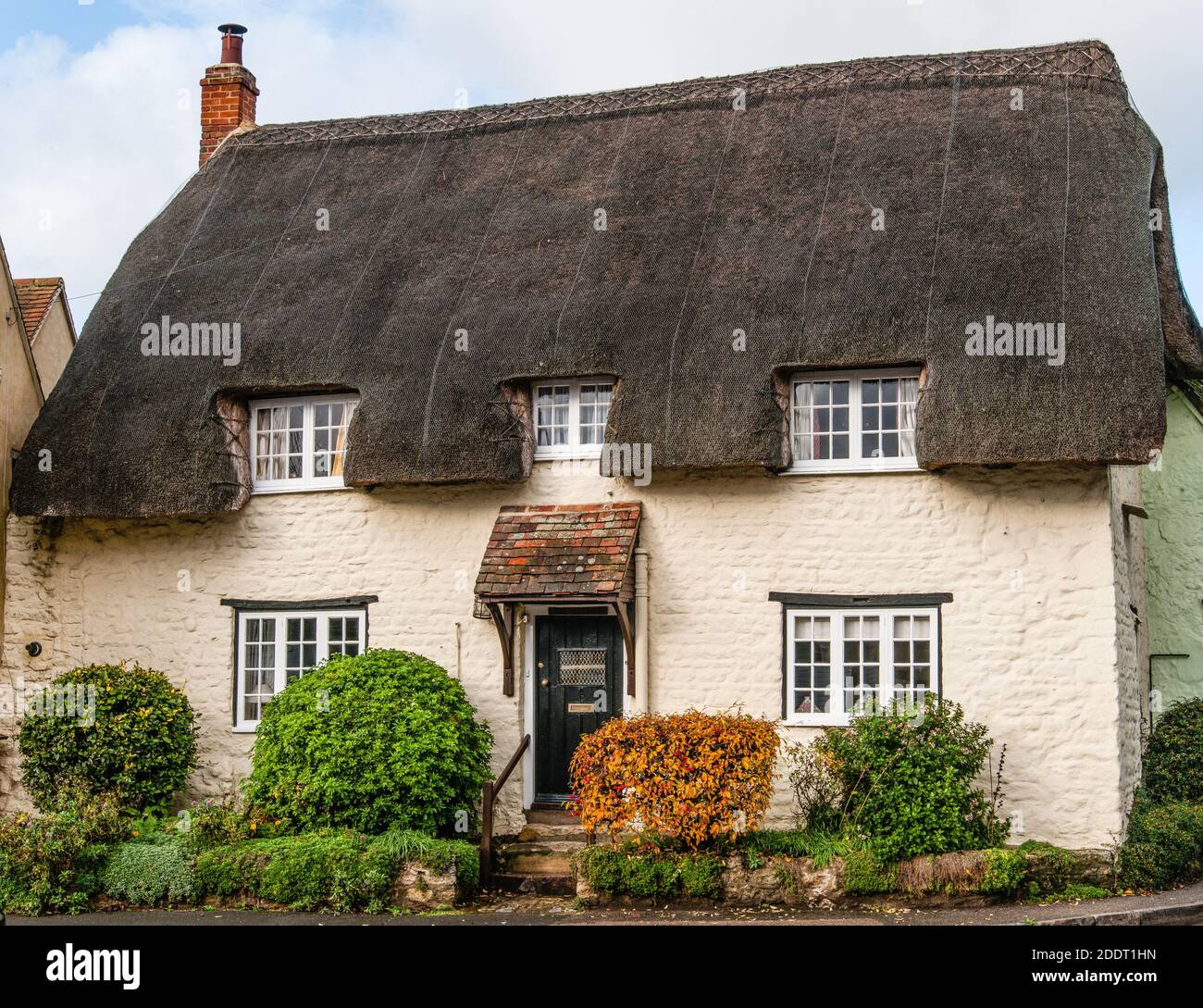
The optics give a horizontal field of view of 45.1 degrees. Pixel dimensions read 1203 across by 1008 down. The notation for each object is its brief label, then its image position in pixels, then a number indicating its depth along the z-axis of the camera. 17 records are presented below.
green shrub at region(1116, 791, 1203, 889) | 13.23
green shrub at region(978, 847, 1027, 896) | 12.47
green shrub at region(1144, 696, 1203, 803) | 15.55
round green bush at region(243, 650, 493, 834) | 13.62
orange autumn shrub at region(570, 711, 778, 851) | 12.79
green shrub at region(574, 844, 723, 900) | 12.73
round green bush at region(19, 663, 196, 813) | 14.77
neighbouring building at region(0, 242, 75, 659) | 16.62
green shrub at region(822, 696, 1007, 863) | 12.80
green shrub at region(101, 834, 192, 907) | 13.34
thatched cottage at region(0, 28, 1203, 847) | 13.72
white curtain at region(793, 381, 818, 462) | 14.63
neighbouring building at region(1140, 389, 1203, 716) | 17.42
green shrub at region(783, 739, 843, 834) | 13.53
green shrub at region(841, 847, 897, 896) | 12.65
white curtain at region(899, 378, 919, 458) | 14.33
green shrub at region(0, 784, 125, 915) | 12.97
